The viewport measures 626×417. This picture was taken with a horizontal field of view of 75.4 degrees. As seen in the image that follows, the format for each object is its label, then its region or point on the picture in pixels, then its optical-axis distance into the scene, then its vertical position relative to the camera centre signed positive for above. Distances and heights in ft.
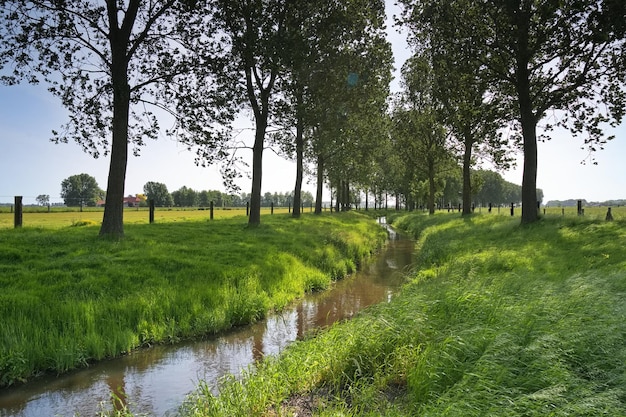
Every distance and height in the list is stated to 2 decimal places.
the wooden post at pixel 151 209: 79.38 -1.26
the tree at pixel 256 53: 58.23 +22.18
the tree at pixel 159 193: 430.20 +10.98
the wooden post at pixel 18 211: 58.23 -1.51
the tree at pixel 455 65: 65.31 +23.97
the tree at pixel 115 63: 48.32 +17.90
